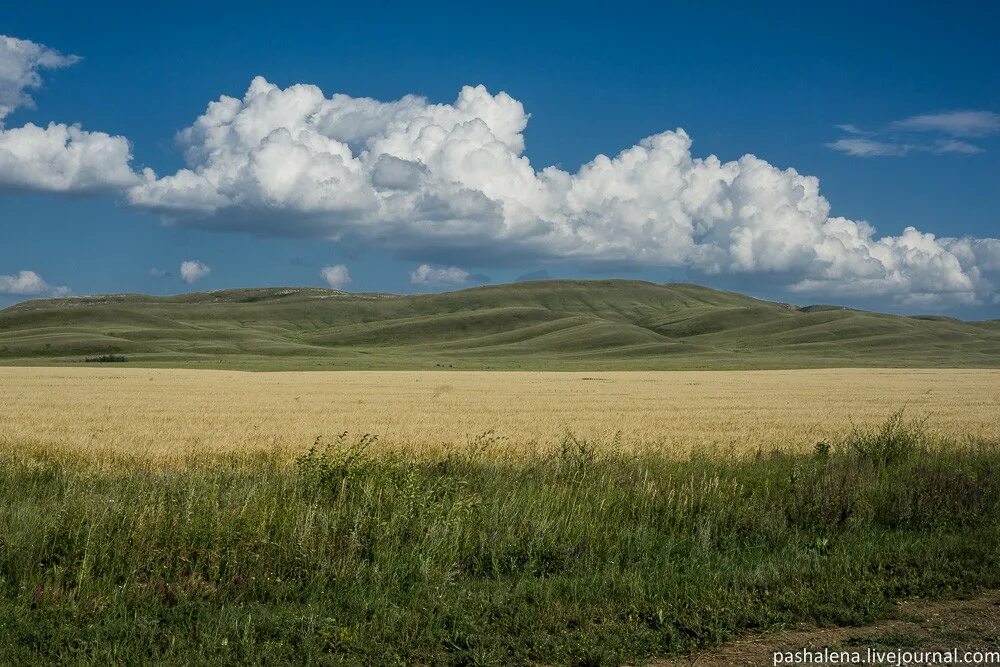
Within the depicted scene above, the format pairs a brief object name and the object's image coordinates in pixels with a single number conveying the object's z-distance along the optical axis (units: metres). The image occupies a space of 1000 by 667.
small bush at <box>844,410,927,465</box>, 17.52
